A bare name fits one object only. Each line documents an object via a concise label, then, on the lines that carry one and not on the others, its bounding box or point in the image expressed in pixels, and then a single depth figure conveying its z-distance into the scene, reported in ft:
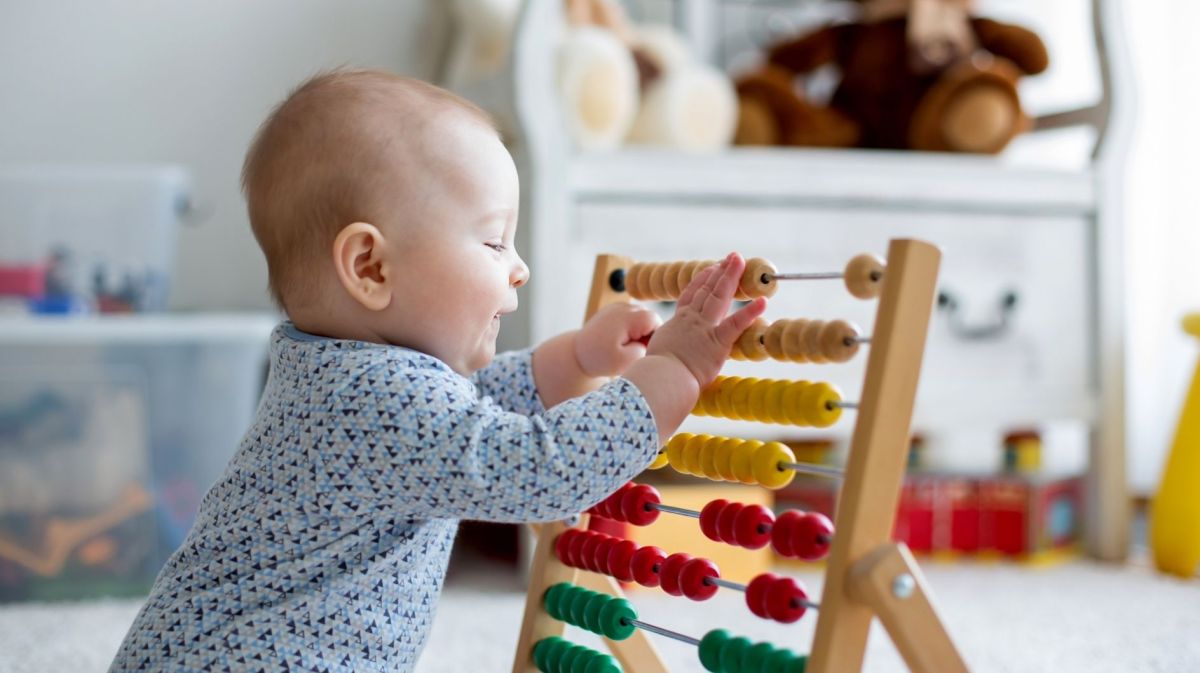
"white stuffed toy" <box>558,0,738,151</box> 5.32
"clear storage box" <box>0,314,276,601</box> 4.62
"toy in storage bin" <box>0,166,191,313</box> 4.97
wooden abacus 2.09
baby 2.24
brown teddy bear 5.87
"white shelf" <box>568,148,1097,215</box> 5.01
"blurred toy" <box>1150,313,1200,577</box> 5.27
